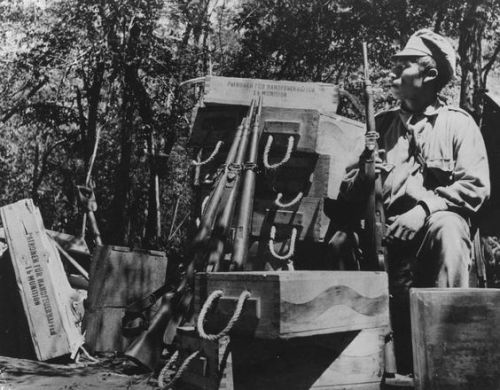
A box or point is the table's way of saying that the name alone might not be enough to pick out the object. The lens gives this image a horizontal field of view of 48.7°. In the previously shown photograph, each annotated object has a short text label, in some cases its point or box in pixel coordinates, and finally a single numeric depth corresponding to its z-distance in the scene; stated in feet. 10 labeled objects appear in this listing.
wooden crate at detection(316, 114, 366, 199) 14.34
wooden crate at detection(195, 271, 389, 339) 6.93
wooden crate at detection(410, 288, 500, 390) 6.40
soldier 9.91
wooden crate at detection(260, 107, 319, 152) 14.05
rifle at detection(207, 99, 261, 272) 11.23
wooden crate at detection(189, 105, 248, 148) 15.35
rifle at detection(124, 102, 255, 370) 10.62
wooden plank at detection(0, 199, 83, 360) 15.06
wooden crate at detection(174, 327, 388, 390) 7.42
